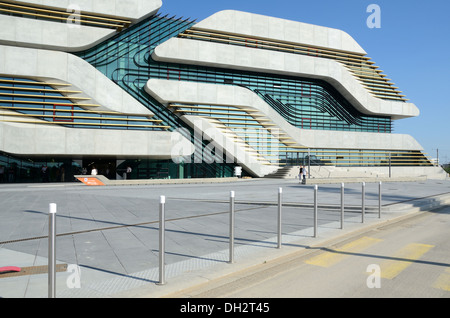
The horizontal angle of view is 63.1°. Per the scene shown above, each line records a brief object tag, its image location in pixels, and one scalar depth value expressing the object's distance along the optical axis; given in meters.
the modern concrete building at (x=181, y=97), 30.19
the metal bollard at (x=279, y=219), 6.71
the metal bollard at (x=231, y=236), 5.59
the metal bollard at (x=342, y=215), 8.84
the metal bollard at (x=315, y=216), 7.78
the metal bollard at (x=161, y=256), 4.55
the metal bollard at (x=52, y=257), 3.73
